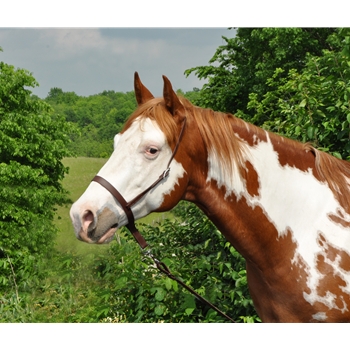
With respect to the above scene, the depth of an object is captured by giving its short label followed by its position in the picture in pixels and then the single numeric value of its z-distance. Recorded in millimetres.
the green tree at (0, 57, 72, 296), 15711
